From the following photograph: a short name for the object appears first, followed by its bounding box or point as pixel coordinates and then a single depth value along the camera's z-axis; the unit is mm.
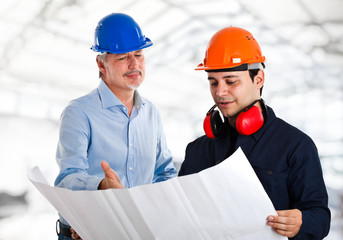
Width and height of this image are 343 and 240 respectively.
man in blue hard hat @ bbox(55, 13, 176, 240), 1973
